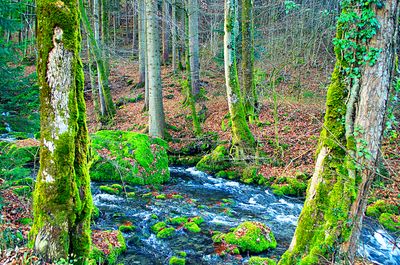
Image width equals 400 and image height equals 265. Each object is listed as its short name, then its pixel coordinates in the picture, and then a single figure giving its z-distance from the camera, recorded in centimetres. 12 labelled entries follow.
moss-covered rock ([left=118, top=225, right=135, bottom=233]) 730
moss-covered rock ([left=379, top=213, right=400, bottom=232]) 778
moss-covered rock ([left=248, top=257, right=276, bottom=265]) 604
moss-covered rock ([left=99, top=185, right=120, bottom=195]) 962
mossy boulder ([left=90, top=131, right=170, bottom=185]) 1084
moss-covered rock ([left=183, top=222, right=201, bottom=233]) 762
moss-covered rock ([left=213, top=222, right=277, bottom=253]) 676
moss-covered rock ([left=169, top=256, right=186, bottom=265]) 618
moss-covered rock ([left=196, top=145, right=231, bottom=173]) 1258
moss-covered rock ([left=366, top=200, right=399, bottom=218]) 859
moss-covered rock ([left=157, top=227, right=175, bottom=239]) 726
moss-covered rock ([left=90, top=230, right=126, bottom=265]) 554
